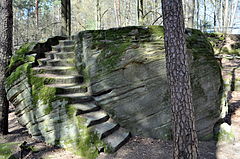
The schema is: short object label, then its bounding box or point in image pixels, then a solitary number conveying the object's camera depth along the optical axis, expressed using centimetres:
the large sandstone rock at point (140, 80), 561
